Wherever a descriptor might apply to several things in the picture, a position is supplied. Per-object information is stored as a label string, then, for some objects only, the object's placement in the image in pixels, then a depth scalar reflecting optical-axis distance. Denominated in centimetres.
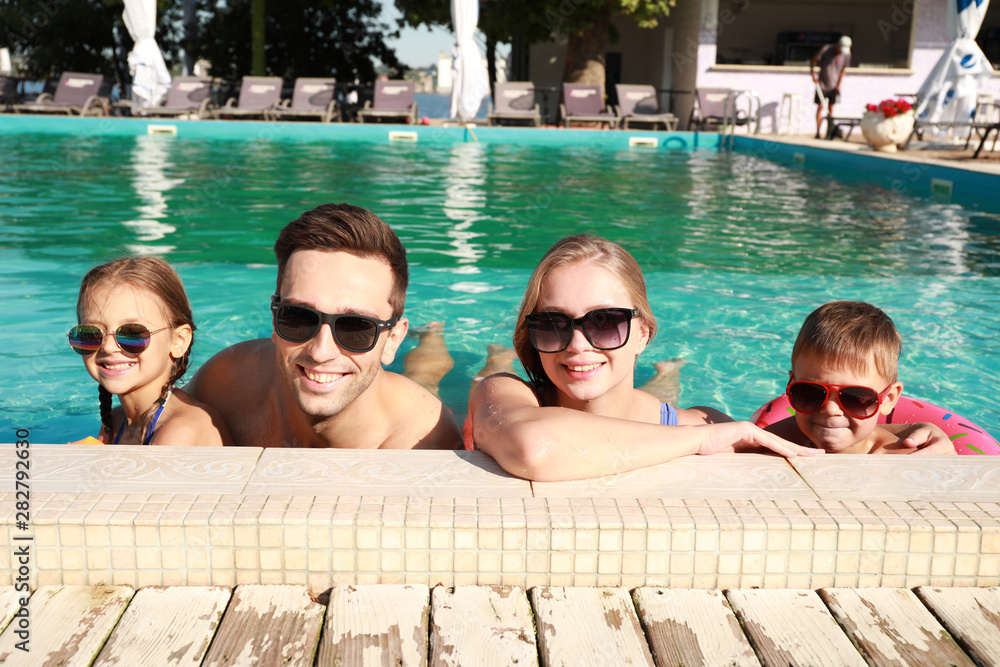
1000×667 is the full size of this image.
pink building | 1788
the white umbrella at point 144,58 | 1648
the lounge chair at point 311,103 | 1673
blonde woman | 185
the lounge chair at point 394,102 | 1716
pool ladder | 1581
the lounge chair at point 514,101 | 1708
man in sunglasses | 208
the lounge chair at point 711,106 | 1706
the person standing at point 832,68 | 1572
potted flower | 1192
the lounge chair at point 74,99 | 1672
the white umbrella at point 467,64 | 1619
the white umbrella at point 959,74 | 1292
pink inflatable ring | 285
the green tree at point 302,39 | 2023
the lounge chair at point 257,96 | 1697
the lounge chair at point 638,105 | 1695
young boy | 239
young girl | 239
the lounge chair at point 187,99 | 1659
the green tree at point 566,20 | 1662
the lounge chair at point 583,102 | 1720
